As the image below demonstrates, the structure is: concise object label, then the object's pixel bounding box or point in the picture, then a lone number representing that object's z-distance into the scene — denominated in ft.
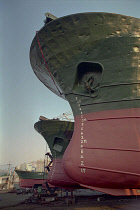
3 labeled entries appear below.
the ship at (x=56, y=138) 53.31
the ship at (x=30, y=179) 96.17
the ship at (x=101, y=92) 17.75
